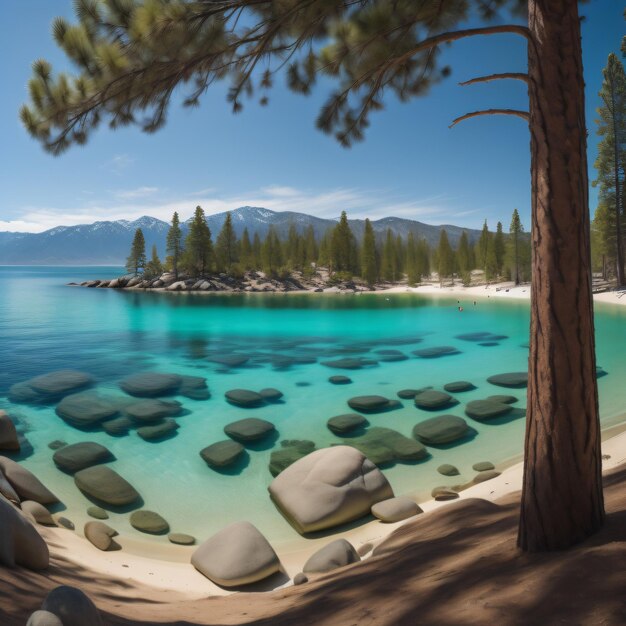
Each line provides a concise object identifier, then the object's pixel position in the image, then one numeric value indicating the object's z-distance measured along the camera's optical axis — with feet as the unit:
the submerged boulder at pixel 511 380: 45.60
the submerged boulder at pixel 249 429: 32.35
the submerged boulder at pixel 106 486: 23.87
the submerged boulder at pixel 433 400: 39.01
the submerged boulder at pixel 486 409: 35.45
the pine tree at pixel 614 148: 107.14
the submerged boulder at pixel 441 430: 30.66
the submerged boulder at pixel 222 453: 28.63
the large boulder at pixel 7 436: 30.35
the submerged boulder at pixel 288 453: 27.71
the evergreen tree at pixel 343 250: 255.70
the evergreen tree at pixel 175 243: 224.27
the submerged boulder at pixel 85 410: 36.65
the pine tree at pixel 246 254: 253.85
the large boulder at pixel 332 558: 16.10
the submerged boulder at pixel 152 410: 37.50
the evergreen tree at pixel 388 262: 267.39
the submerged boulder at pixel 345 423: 33.90
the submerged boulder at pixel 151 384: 45.73
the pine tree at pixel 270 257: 249.34
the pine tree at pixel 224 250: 242.99
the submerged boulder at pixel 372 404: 38.83
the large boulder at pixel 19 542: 12.11
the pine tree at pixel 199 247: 217.56
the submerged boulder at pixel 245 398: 41.68
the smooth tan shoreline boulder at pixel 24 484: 22.11
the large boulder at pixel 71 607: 7.89
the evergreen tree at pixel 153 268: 243.19
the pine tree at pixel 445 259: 252.42
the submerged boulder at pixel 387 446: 28.25
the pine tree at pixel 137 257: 237.25
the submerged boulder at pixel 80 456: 27.71
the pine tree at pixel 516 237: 195.83
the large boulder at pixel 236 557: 16.63
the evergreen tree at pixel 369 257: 244.01
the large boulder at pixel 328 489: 20.97
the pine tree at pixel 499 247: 233.76
